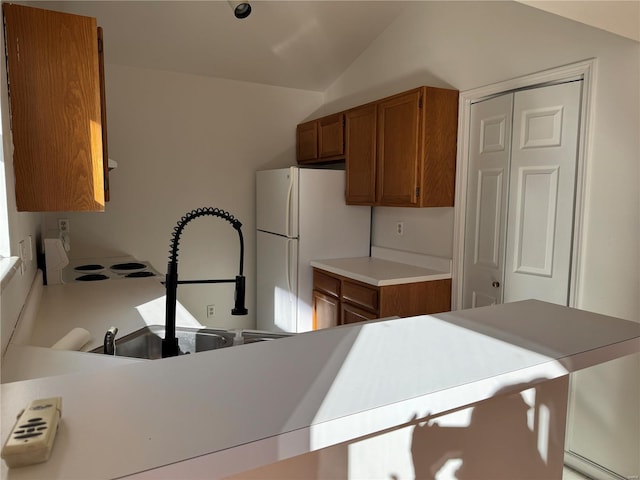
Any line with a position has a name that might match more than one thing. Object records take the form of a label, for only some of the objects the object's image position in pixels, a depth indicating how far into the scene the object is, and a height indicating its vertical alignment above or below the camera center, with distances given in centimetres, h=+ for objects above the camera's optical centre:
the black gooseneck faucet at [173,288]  128 -27
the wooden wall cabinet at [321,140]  362 +58
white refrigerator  340 -24
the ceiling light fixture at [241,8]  253 +118
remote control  48 -28
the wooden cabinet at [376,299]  278 -67
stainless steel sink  157 -53
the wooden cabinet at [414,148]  277 +39
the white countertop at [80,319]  110 -49
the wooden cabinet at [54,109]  142 +32
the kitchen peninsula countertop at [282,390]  52 -30
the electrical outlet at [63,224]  333 -19
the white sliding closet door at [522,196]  223 +5
